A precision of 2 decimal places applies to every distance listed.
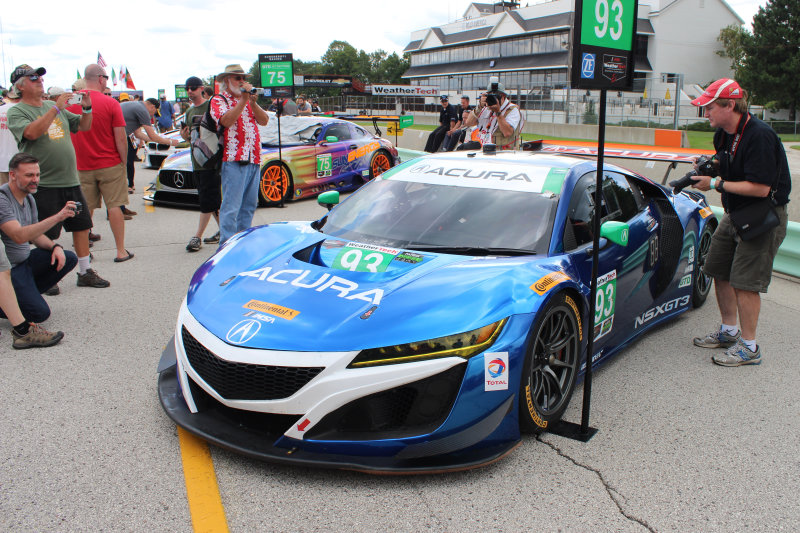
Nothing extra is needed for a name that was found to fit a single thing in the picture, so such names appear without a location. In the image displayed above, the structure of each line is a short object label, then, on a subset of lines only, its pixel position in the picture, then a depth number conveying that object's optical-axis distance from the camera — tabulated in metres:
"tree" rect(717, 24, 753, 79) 54.91
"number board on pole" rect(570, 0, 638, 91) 2.87
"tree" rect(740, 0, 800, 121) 50.12
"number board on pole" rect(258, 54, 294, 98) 11.91
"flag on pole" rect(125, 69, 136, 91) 31.47
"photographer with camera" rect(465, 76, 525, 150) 9.20
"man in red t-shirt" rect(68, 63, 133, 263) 6.77
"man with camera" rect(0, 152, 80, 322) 4.57
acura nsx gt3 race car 2.68
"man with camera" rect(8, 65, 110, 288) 5.61
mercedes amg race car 10.35
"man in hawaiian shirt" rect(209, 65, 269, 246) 6.57
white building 64.88
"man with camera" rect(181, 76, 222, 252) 7.45
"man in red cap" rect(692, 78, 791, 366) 4.06
